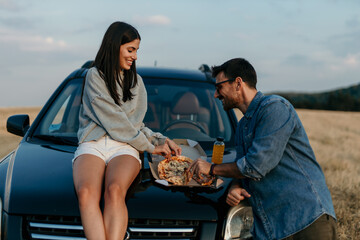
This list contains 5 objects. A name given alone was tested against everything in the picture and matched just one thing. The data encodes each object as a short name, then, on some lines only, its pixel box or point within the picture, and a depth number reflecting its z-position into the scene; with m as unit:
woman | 2.62
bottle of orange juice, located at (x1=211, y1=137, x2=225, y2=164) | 3.11
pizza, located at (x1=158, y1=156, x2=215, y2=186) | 2.87
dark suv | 2.50
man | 2.49
